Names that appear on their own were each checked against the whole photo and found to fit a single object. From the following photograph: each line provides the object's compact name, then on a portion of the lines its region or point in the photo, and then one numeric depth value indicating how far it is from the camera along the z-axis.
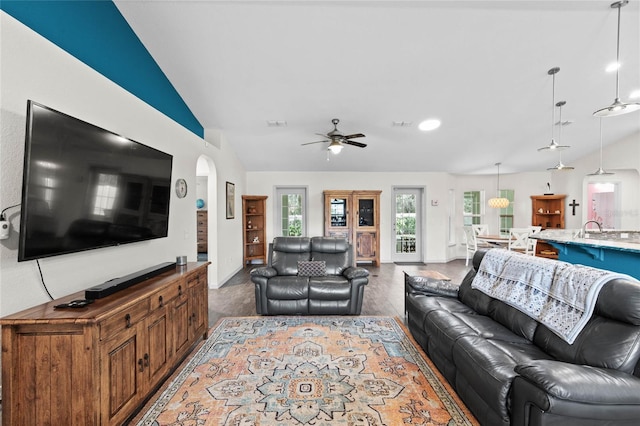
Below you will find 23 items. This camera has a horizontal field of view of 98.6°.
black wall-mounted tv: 1.52
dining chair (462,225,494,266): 6.92
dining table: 6.35
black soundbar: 1.75
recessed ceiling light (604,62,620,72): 3.42
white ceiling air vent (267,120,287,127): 4.64
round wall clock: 3.55
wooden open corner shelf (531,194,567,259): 7.14
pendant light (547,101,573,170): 4.25
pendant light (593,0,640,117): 2.44
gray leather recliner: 3.55
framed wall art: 5.47
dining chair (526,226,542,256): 6.17
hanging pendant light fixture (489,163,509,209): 7.05
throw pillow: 3.91
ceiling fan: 4.20
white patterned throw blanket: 1.77
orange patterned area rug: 1.87
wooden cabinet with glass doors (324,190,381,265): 6.85
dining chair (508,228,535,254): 6.04
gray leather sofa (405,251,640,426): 1.28
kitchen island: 2.93
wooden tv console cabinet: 1.44
